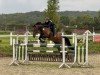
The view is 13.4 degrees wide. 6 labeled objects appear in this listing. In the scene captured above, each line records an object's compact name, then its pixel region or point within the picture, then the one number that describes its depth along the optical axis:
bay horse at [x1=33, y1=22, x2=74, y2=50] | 19.22
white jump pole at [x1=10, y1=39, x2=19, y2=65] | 18.13
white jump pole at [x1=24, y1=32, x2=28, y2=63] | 18.33
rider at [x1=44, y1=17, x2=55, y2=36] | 19.03
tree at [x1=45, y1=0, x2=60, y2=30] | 48.63
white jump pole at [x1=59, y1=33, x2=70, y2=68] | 17.07
